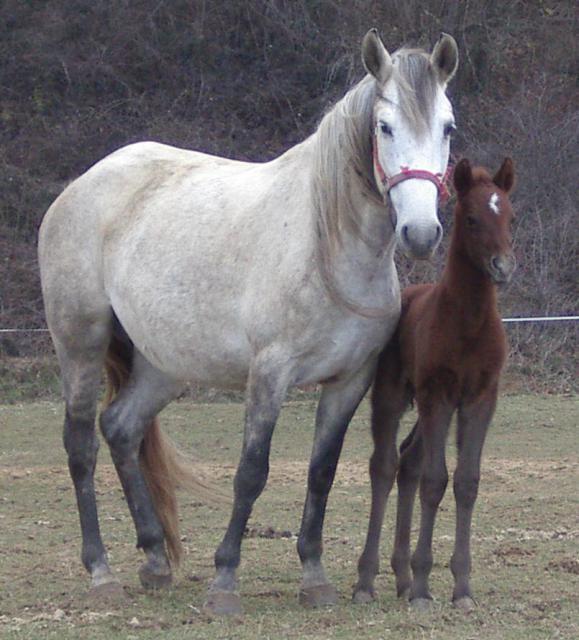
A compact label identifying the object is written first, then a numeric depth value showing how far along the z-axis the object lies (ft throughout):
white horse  29.73
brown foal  30.20
